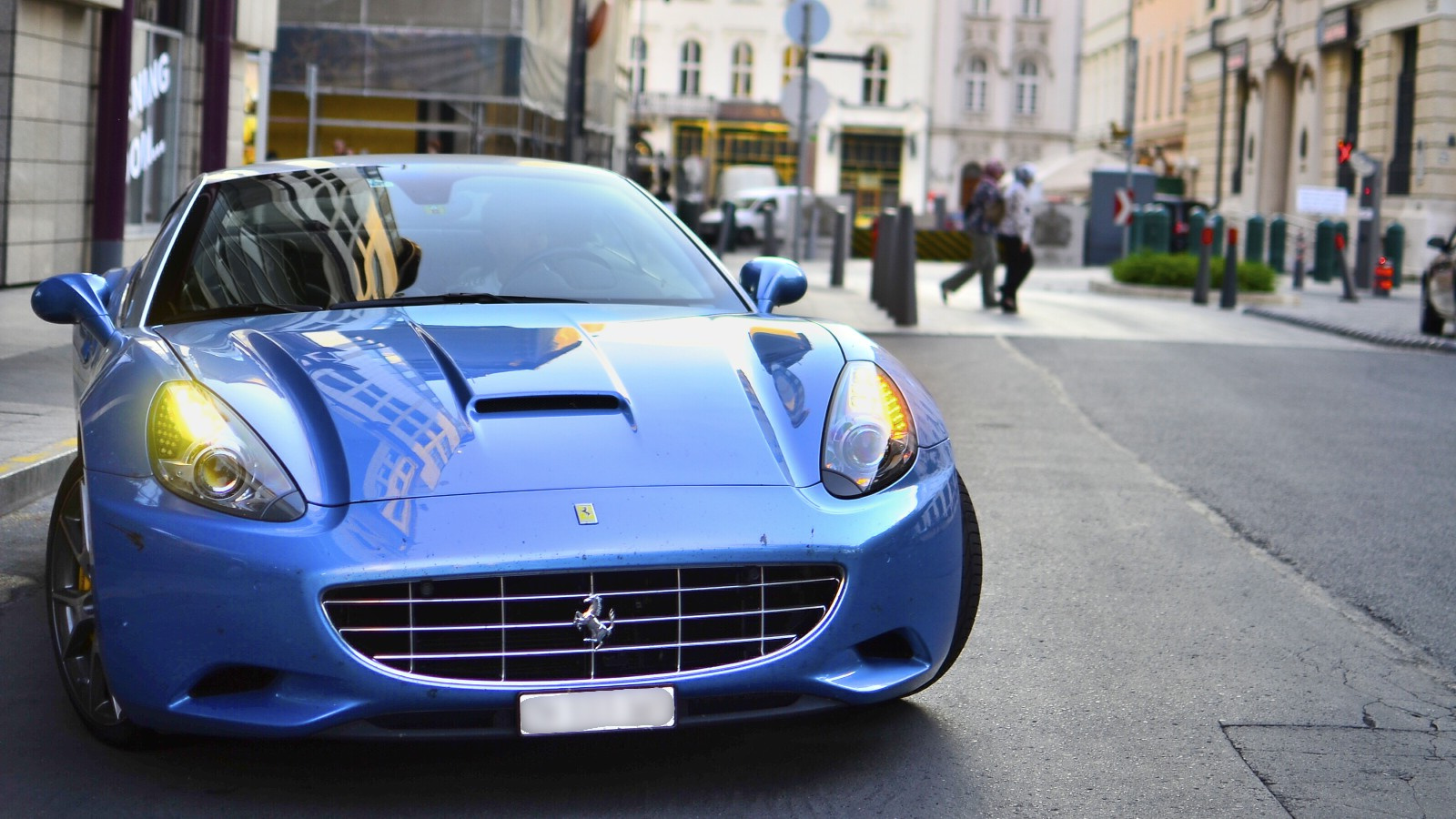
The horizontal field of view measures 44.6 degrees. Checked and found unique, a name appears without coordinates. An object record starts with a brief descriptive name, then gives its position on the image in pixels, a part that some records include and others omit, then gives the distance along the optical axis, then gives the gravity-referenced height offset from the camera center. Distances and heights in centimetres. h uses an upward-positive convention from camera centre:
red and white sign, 3341 +144
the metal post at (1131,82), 4800 +555
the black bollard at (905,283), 1600 -9
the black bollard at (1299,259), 2666 +50
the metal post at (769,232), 2970 +58
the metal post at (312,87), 1837 +163
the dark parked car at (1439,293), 1680 +6
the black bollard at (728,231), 3275 +64
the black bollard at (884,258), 1767 +14
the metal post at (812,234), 3412 +68
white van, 3932 +107
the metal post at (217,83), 1407 +128
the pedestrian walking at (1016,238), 1852 +44
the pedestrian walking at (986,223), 1908 +58
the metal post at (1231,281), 2117 +10
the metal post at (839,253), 2270 +21
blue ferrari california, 317 -51
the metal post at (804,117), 1894 +171
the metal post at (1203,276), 2167 +15
